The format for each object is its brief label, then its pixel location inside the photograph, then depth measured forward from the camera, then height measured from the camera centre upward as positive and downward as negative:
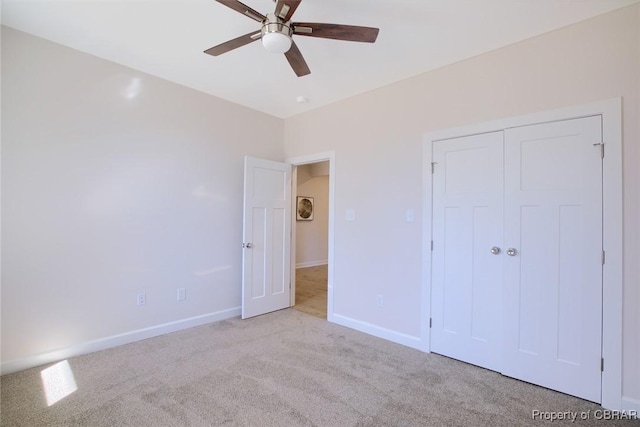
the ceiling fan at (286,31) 1.70 +1.13
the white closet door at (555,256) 2.03 -0.29
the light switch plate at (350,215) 3.39 -0.01
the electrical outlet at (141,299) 2.95 -0.87
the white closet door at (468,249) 2.44 -0.30
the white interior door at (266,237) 3.60 -0.31
